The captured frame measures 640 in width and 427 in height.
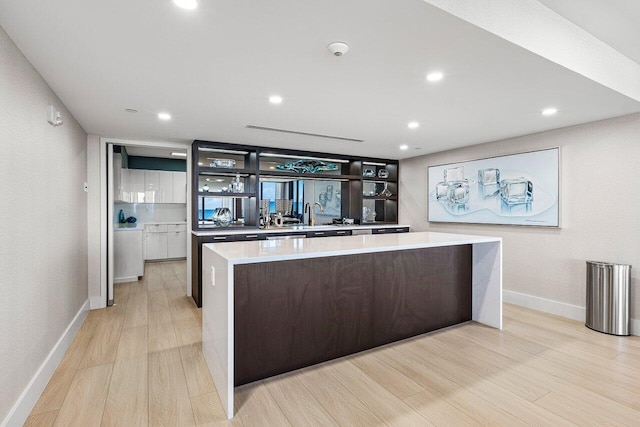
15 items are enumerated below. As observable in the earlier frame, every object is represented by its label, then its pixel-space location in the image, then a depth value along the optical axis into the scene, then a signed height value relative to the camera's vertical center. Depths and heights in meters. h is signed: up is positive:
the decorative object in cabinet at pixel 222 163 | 4.64 +0.69
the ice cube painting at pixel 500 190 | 3.82 +0.29
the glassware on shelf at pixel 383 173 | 6.17 +0.73
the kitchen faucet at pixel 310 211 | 5.71 -0.01
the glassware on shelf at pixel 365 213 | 5.94 -0.04
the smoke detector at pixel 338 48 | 1.81 +0.94
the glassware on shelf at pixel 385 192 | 6.18 +0.37
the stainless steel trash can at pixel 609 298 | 3.12 -0.85
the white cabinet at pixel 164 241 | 7.12 -0.70
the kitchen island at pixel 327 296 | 2.17 -0.70
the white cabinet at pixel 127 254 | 5.33 -0.75
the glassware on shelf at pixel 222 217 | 4.81 -0.10
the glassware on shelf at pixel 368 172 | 6.07 +0.74
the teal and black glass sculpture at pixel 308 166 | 5.25 +0.74
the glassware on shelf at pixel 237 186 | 4.93 +0.37
